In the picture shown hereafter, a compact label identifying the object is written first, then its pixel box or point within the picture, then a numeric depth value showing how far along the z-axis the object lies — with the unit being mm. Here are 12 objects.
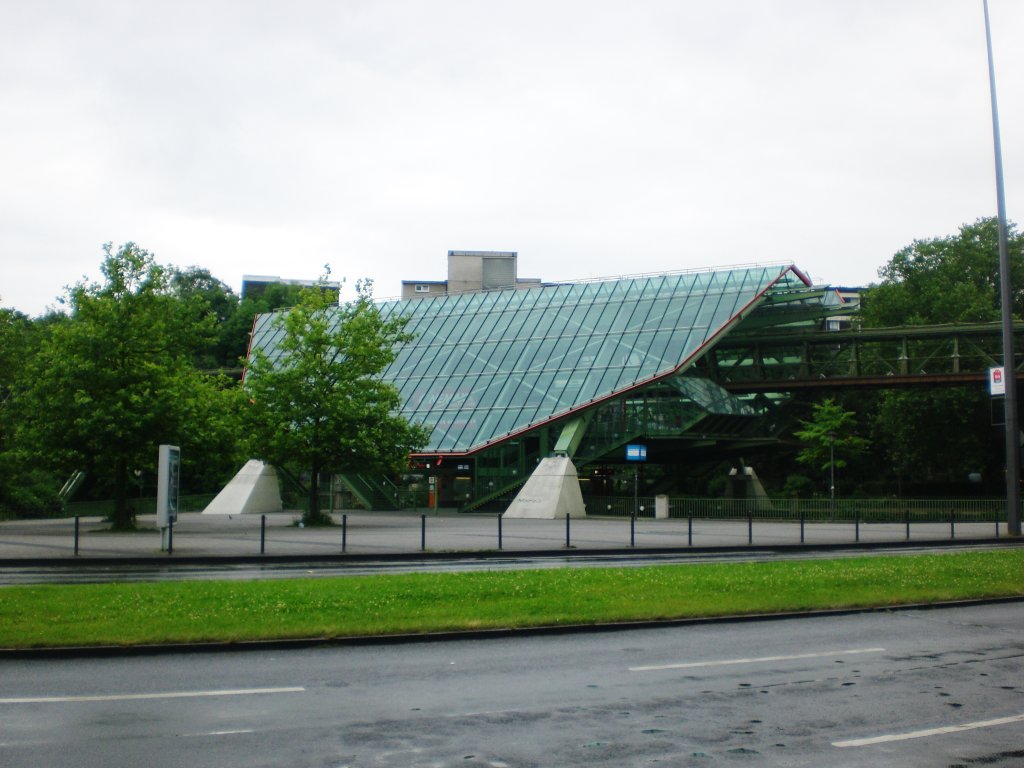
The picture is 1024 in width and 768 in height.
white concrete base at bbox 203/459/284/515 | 51312
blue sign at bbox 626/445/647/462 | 49188
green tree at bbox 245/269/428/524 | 38688
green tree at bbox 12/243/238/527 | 32562
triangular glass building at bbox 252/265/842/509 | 50719
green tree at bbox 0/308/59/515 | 46562
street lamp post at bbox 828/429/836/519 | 56350
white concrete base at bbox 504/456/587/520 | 45344
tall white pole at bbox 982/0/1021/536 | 29125
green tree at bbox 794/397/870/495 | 60406
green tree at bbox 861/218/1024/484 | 66875
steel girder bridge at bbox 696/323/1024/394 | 57625
